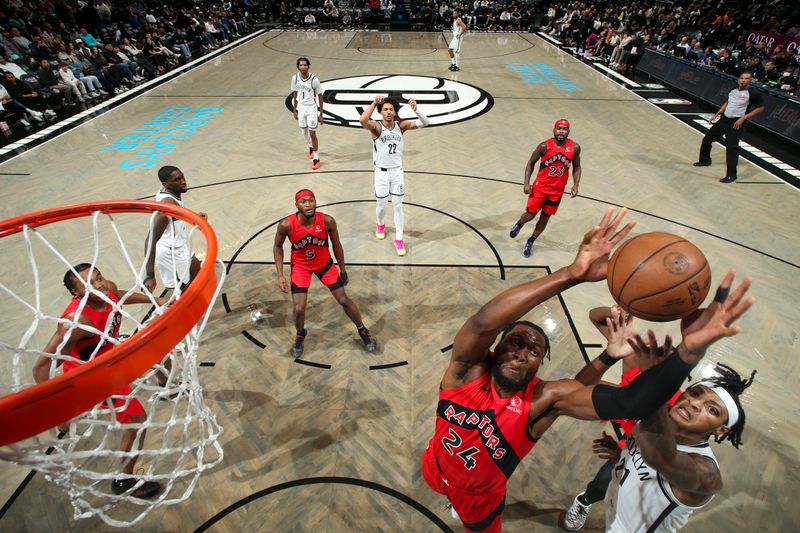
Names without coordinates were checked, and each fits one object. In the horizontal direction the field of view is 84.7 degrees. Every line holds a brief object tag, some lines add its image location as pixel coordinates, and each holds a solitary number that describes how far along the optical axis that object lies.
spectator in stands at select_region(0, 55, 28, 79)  10.35
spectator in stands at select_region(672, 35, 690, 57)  14.53
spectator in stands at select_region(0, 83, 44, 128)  9.55
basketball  1.84
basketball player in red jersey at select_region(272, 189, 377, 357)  3.95
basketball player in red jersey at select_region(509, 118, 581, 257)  5.24
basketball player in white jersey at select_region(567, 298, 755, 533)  1.80
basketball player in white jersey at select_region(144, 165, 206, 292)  3.87
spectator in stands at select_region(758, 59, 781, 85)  11.64
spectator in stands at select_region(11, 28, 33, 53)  12.16
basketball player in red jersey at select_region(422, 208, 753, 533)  1.72
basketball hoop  1.59
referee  7.02
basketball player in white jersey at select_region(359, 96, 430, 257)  5.02
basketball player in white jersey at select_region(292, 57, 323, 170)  7.54
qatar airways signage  13.84
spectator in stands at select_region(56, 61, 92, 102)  10.98
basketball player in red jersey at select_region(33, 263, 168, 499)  2.65
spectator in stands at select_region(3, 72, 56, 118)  9.69
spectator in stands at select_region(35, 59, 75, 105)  10.55
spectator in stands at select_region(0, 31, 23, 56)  11.75
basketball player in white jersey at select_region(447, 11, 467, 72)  13.15
